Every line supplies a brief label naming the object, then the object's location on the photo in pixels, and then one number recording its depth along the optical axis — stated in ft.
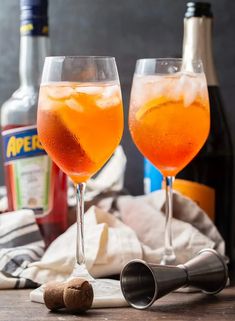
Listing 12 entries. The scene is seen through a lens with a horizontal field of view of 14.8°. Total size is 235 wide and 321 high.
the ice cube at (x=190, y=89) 3.07
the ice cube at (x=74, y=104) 2.82
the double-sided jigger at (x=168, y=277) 2.77
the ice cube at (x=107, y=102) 2.83
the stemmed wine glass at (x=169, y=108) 3.07
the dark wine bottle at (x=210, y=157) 3.70
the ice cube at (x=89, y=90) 2.83
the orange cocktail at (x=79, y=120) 2.82
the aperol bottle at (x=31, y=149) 3.48
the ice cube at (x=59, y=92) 2.83
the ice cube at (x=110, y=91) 2.84
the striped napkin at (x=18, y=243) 3.17
